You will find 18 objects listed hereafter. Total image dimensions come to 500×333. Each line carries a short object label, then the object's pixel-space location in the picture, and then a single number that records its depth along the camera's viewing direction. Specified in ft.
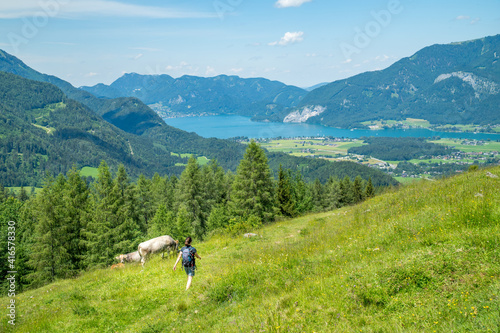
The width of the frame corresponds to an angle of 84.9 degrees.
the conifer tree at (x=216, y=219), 120.06
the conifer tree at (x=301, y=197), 194.59
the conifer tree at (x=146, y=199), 163.59
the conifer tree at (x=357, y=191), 230.89
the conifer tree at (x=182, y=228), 101.17
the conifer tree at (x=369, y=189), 222.48
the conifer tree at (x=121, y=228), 103.68
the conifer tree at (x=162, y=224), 106.52
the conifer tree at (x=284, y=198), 144.36
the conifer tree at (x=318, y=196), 246.88
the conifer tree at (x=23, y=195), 257.55
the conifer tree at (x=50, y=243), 99.55
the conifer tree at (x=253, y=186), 120.57
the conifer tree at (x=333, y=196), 227.20
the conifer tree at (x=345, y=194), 233.64
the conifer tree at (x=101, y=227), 102.01
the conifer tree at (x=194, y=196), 135.85
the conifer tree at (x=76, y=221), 106.42
